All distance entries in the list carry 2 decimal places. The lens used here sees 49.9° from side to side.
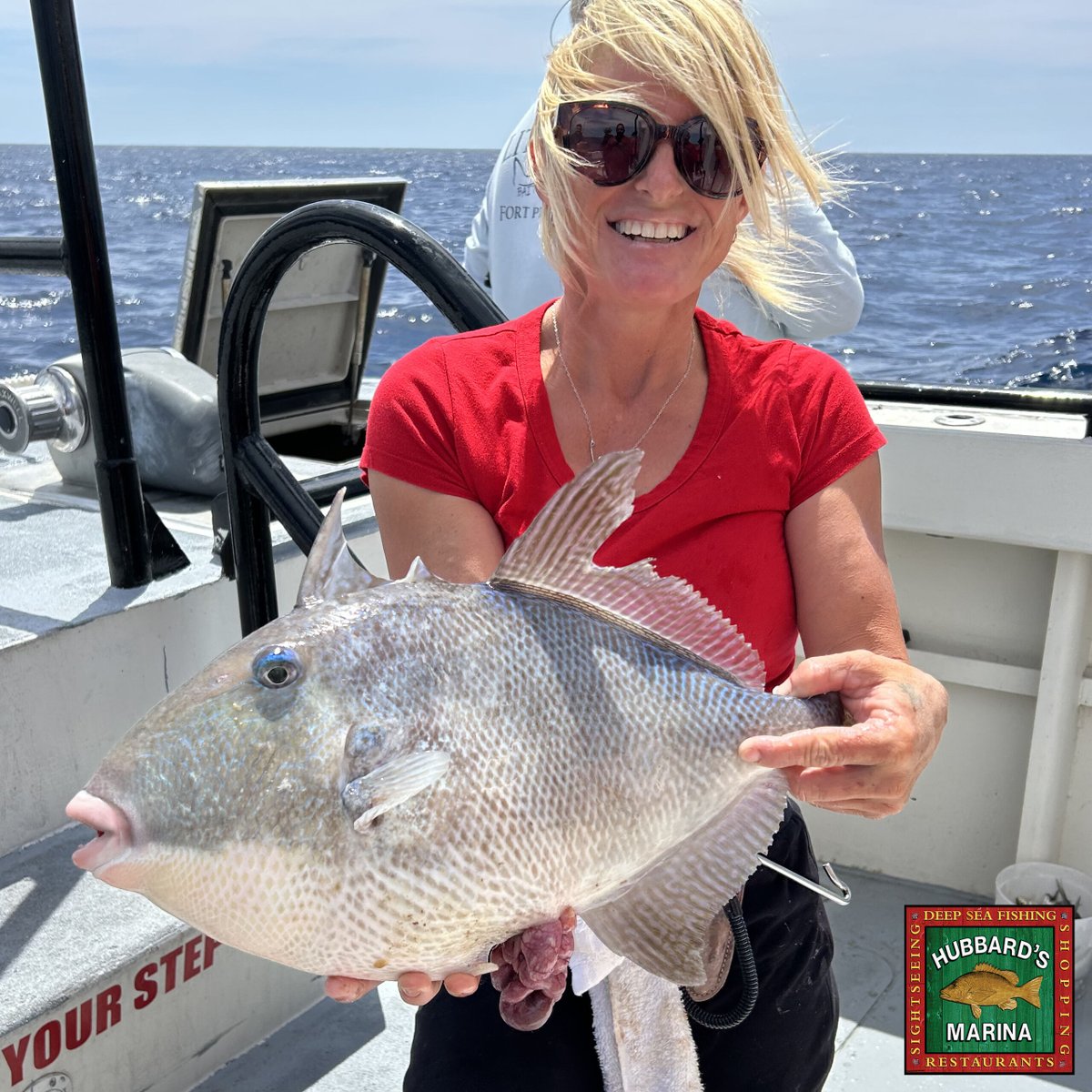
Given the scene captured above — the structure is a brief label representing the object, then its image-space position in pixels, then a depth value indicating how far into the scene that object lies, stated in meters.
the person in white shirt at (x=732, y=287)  3.09
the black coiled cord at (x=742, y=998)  1.56
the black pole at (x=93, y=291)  2.38
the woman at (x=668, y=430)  1.53
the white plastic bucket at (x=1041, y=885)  2.98
